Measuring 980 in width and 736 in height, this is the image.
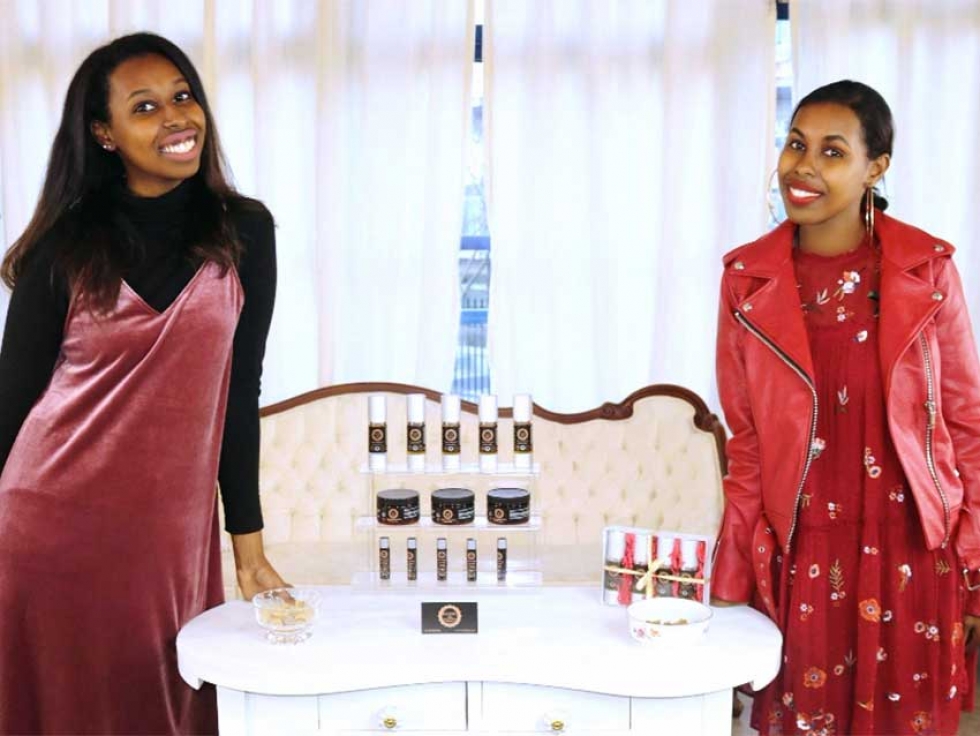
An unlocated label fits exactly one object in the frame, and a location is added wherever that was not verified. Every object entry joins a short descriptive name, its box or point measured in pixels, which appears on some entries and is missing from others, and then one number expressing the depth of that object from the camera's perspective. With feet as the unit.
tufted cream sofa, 12.21
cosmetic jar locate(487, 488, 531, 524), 7.65
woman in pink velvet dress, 6.30
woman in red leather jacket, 6.79
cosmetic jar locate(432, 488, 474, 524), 7.61
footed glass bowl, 6.63
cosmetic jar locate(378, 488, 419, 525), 7.57
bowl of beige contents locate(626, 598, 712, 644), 6.50
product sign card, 6.81
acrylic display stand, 7.66
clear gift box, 7.11
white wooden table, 6.22
